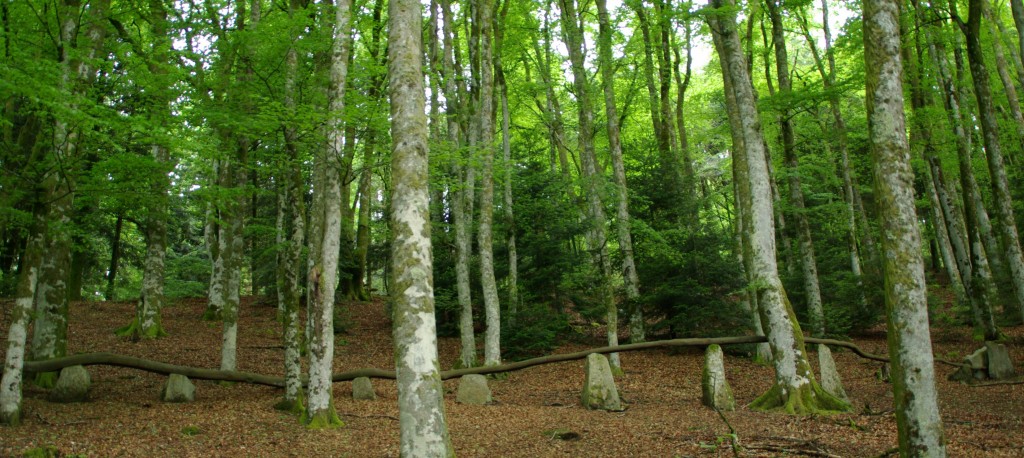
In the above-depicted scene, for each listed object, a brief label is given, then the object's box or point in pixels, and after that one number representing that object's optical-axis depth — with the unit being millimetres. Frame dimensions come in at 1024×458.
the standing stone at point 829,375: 9305
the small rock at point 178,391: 9023
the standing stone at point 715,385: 9188
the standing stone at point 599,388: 9633
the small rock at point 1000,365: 10570
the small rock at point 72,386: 8367
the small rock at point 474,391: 10234
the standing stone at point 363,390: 10125
